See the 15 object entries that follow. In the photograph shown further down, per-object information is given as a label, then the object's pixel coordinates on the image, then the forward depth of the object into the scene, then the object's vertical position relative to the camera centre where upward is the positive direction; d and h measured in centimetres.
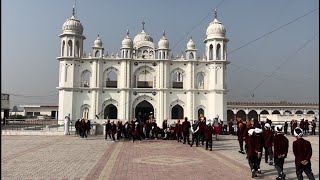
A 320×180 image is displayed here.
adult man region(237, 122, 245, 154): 1338 -72
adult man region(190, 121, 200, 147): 1658 -72
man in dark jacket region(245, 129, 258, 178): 855 -95
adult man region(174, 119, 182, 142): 1916 -77
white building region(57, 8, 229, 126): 3991 +428
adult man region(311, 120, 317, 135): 2634 -91
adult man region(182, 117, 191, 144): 1792 -67
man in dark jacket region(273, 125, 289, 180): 781 -79
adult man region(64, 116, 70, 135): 2442 -63
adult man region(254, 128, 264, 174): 869 -70
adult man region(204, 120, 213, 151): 1478 -69
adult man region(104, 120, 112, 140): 2012 -70
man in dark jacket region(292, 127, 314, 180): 681 -80
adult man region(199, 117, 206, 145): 1595 -44
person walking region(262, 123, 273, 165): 998 -60
